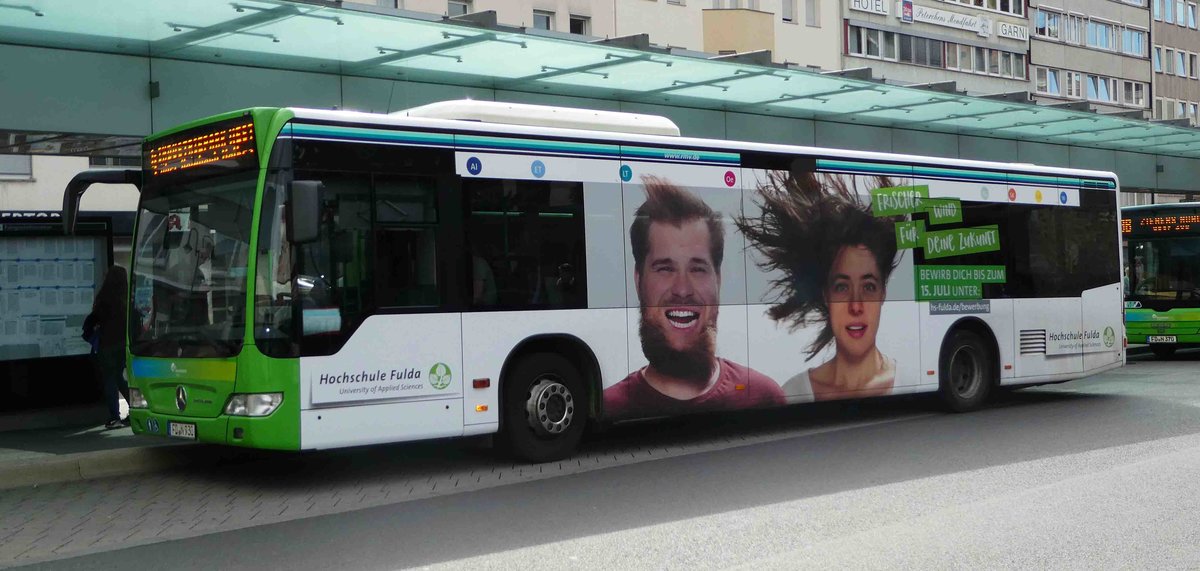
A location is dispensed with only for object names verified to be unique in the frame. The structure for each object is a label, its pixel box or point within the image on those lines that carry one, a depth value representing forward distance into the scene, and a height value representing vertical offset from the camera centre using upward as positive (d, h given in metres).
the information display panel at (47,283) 14.20 +0.23
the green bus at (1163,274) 23.94 -0.07
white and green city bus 9.87 +0.10
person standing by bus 13.37 -0.19
